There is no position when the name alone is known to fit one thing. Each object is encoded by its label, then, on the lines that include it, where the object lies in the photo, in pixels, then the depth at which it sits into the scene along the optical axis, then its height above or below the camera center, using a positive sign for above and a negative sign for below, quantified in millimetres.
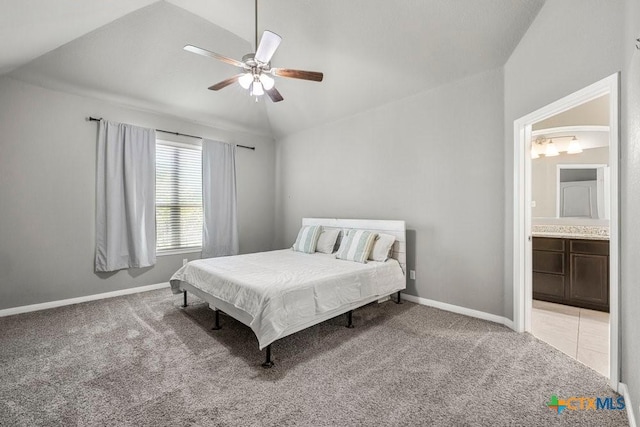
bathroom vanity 3369 -745
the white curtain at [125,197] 3850 +230
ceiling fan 2307 +1310
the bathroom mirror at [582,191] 3717 +310
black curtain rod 3789 +1299
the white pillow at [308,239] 4234 -410
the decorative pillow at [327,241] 4156 -419
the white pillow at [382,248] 3521 -442
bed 2283 -704
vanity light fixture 3917 +963
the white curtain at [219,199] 4871 +251
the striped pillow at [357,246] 3504 -427
